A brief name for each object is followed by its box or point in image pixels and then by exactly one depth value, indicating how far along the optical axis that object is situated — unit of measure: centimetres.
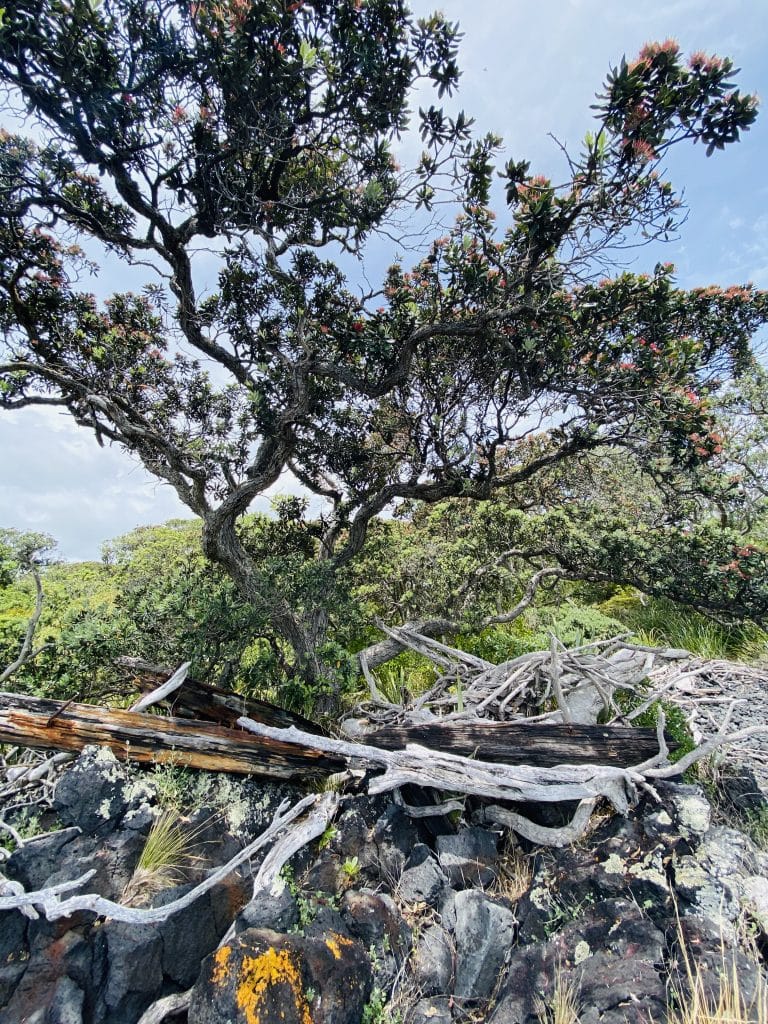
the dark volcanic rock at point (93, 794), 315
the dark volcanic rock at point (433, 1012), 258
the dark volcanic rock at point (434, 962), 276
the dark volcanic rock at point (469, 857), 330
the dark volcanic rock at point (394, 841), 338
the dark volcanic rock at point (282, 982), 230
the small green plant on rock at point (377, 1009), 259
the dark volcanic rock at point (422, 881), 323
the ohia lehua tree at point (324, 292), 388
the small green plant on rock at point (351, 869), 331
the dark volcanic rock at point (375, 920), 291
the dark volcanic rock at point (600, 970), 237
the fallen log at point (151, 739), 337
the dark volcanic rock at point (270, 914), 277
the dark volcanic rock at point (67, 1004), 238
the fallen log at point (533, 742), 360
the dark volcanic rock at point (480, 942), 276
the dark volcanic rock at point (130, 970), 250
